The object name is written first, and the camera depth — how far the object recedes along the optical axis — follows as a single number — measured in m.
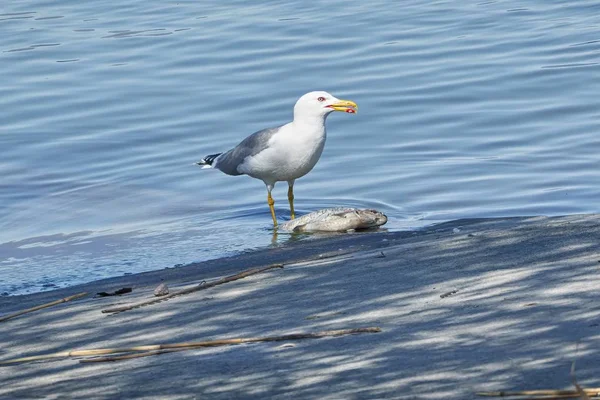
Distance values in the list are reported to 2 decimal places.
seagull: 22.16
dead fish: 20.97
